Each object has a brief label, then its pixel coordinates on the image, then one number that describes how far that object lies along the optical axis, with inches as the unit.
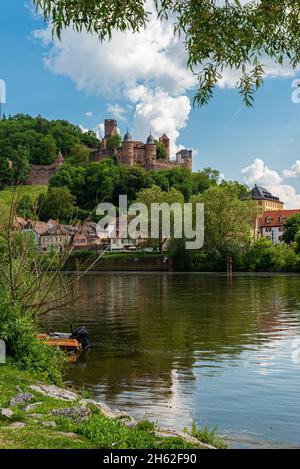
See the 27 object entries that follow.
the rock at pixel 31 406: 431.2
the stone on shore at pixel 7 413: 397.5
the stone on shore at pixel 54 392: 502.0
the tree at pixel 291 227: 4202.8
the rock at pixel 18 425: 374.3
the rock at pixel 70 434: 356.6
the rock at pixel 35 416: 405.4
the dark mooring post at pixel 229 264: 3378.9
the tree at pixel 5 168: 6050.2
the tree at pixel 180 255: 3634.4
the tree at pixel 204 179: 6565.0
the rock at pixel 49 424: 380.1
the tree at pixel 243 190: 6029.5
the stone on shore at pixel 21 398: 450.0
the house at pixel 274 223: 5856.3
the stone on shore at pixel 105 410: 462.6
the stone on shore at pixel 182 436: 378.3
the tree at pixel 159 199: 4082.2
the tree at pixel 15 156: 7274.6
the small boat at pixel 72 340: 841.5
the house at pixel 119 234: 4672.2
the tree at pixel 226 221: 3508.9
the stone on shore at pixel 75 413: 415.1
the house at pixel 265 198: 6948.8
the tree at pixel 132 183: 6299.2
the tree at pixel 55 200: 6093.0
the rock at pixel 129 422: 419.0
